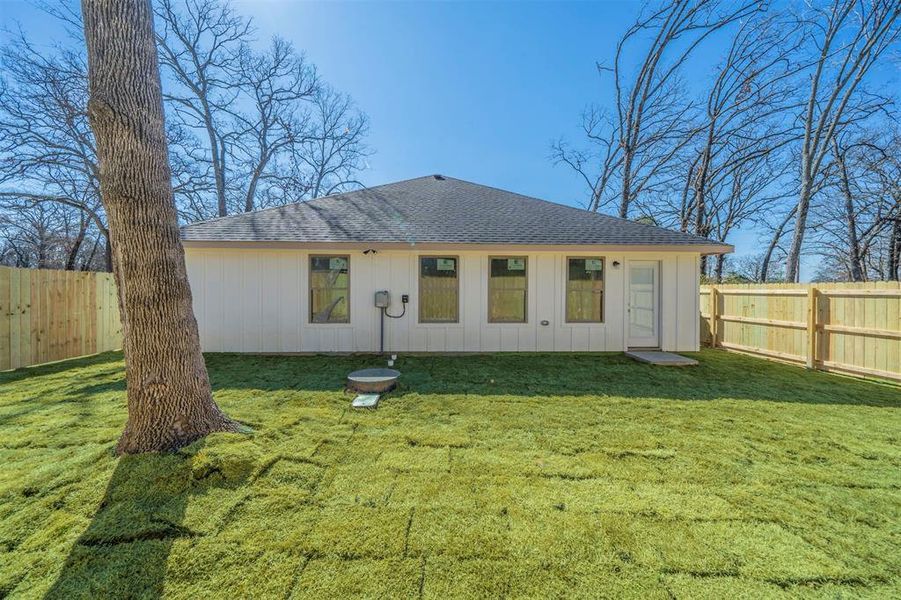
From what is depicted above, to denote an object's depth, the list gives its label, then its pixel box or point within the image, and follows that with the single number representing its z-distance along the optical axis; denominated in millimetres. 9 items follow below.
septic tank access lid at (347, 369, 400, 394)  4406
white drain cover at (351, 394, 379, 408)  3903
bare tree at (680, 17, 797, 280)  12172
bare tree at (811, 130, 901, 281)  12914
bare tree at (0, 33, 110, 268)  9922
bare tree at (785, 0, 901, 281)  9445
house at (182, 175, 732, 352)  6598
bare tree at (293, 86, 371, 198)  16250
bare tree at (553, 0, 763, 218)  12750
